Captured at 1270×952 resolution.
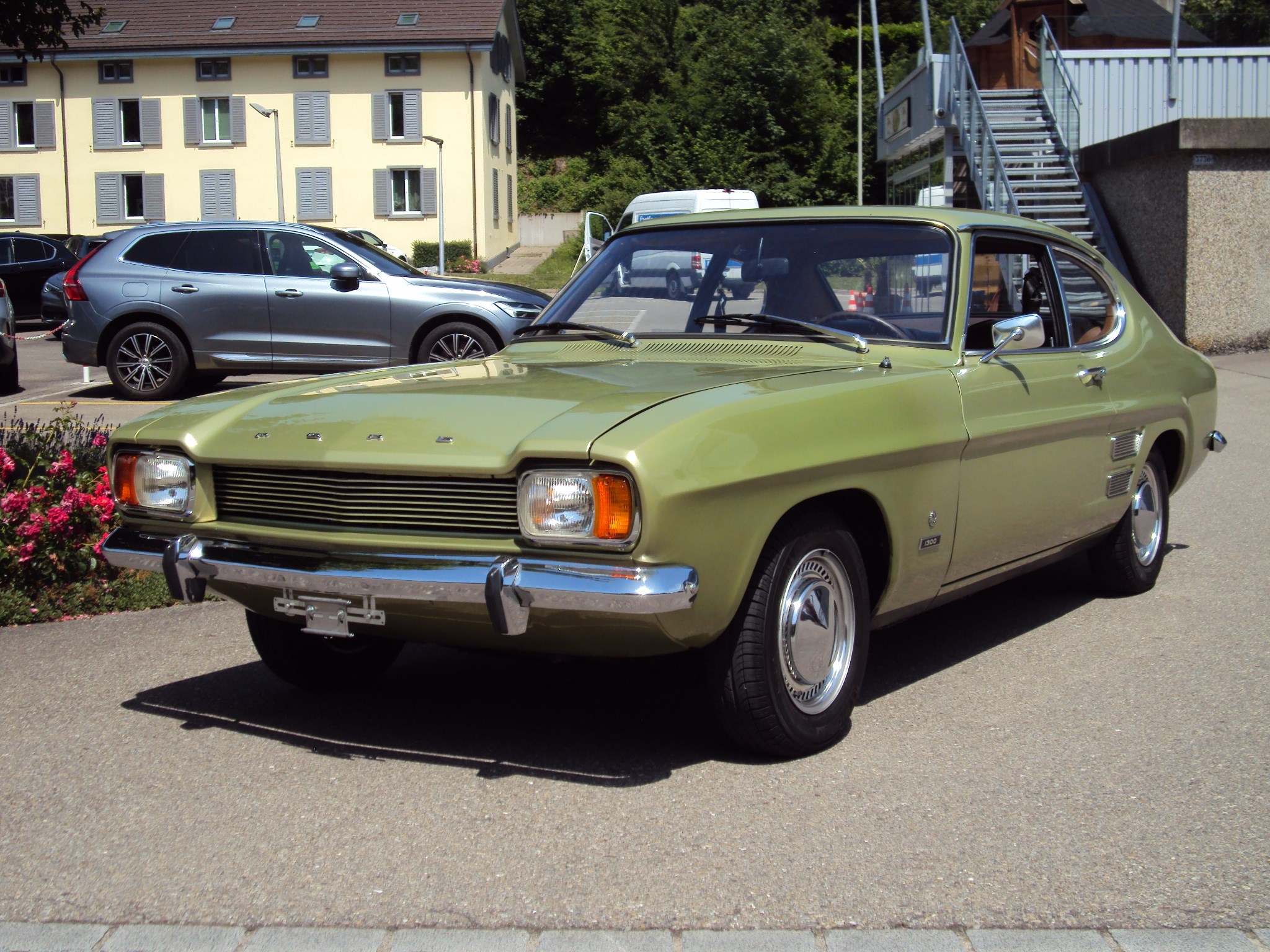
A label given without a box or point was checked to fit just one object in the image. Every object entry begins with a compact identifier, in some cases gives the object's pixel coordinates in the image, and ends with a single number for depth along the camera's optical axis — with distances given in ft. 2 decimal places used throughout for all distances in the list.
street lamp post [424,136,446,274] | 131.85
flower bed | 20.24
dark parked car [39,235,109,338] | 52.85
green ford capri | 11.49
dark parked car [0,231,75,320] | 83.25
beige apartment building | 144.66
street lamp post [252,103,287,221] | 133.66
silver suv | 41.34
